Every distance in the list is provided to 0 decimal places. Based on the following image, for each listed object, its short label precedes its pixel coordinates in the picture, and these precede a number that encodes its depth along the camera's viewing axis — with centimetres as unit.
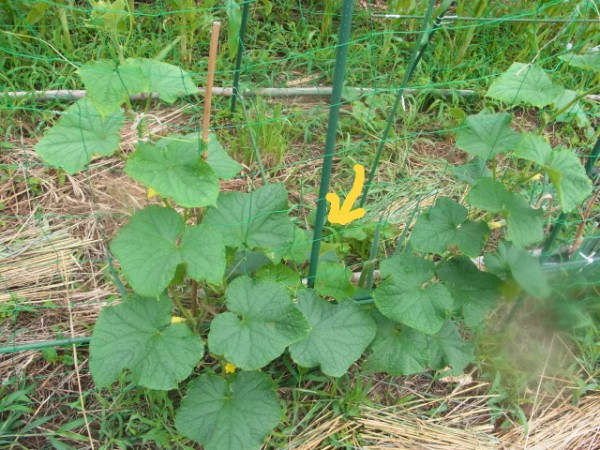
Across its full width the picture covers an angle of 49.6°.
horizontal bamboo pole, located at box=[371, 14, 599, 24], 261
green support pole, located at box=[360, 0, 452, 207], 170
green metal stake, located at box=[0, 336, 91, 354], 188
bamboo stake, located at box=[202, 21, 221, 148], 146
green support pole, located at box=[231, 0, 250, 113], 230
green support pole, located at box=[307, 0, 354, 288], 140
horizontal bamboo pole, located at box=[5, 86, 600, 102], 262
